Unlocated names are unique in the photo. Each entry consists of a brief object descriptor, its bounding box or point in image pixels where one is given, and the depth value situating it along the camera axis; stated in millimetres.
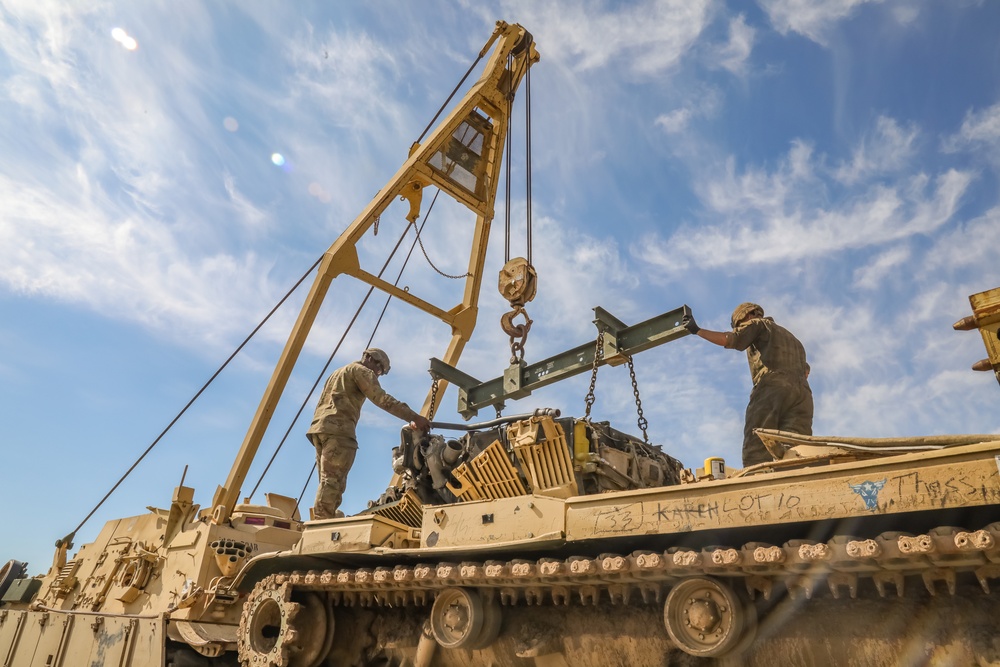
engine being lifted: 5402
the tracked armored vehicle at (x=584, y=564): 3539
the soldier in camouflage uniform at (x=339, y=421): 7844
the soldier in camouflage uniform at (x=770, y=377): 6141
